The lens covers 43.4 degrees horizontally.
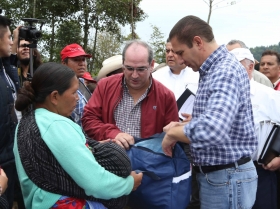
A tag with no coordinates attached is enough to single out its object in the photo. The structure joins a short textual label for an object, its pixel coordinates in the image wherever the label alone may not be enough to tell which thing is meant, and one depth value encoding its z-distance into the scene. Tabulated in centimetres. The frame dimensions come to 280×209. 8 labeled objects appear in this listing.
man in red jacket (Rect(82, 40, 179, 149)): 249
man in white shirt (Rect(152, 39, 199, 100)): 362
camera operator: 365
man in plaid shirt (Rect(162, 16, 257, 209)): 180
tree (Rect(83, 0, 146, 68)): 1381
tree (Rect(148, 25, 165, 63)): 1308
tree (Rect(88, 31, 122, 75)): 1822
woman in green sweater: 161
